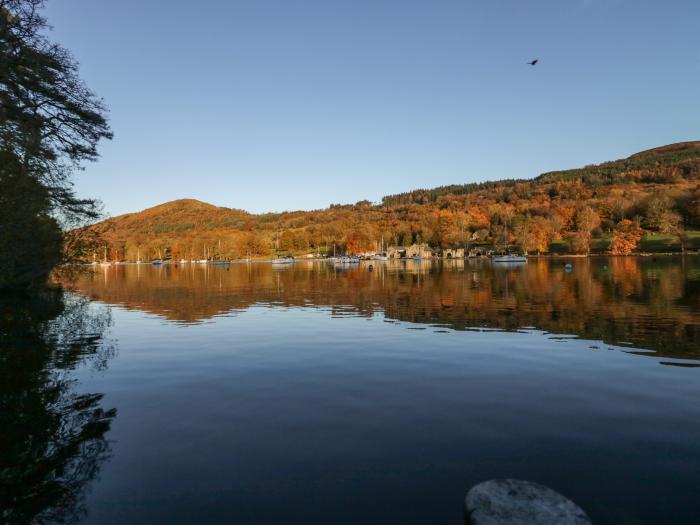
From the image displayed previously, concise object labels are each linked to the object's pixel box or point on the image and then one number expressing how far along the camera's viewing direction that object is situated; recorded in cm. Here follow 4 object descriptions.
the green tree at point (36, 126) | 1603
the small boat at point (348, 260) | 17338
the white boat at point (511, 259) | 12825
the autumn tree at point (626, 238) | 16830
